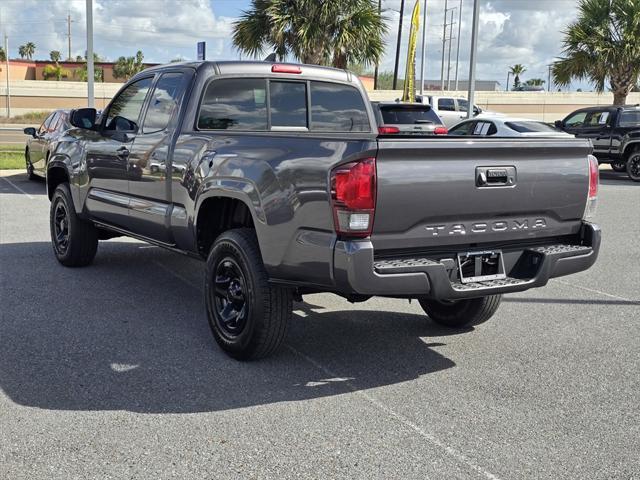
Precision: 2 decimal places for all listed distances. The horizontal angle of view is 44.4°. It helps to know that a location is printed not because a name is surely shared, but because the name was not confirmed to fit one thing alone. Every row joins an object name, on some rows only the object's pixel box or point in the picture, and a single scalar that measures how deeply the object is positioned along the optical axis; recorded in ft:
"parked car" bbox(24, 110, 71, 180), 48.03
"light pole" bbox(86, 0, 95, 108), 59.00
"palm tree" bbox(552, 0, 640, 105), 87.04
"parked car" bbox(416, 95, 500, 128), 101.55
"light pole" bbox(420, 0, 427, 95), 149.28
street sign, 52.21
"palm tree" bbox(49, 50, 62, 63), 312.71
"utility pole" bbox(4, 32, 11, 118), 161.38
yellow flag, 94.02
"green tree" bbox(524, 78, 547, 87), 401.49
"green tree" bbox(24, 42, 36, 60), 360.69
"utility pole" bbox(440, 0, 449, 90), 196.85
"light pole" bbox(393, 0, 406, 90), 186.13
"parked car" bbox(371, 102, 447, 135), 57.77
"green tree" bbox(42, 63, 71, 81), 204.44
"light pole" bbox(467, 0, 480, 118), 66.64
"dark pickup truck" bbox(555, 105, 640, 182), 62.90
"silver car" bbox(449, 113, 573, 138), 60.80
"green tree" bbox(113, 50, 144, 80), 225.35
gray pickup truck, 13.98
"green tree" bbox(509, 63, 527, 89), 372.79
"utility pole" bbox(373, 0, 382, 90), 83.14
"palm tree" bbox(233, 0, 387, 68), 79.71
